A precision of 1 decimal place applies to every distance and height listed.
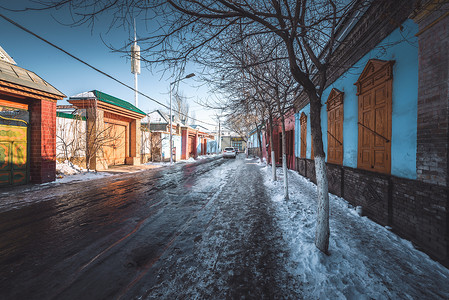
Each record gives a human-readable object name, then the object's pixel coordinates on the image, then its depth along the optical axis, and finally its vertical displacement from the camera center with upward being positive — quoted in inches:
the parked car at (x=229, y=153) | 1043.3 -27.4
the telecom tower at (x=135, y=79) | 1146.5 +475.2
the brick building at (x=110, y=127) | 431.8 +58.5
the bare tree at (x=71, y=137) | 391.2 +24.0
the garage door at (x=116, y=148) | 534.0 -0.9
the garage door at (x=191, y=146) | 1047.9 +12.4
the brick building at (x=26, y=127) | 267.6 +33.6
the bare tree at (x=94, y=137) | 423.8 +26.4
